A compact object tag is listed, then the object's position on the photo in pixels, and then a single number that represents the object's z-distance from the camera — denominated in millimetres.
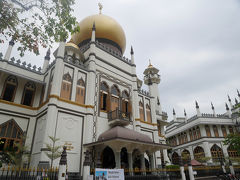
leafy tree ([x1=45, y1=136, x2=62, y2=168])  9688
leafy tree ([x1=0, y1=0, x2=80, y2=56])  6172
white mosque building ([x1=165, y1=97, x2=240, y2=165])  27344
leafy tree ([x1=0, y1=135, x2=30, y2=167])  10492
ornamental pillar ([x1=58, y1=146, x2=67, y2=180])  7238
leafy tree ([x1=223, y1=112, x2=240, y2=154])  16280
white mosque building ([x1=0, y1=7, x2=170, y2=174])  11594
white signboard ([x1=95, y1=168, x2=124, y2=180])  7162
